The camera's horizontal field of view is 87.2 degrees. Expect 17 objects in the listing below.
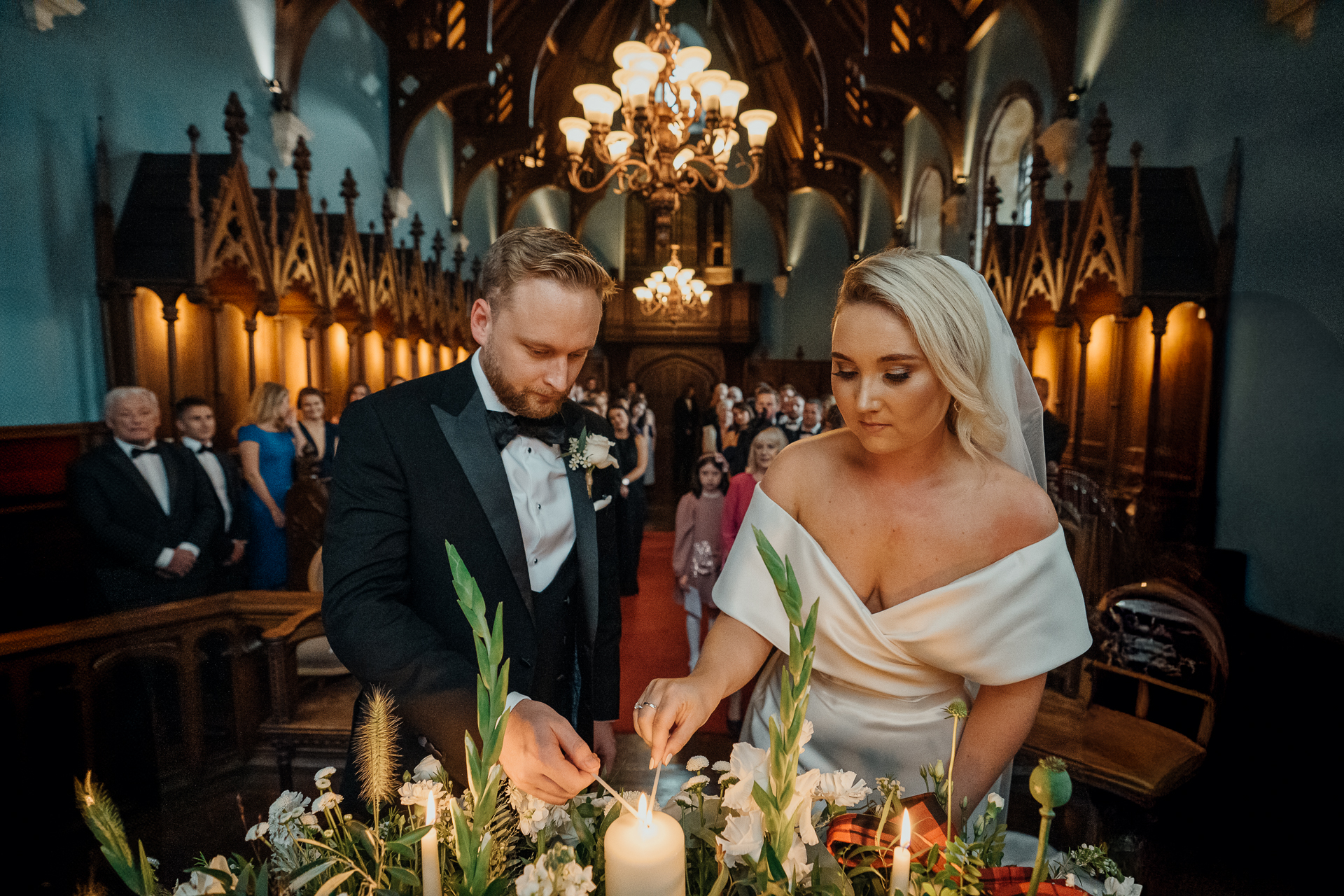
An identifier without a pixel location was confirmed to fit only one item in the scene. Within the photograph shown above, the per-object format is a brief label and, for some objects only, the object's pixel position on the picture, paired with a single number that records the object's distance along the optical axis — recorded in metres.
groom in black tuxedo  1.30
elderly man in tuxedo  3.31
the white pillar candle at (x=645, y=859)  0.67
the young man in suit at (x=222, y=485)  3.96
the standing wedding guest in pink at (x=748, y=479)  3.86
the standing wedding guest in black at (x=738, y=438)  6.51
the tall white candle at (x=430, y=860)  0.69
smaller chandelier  9.09
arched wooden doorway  15.41
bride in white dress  1.21
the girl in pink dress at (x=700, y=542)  4.27
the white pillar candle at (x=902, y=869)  0.68
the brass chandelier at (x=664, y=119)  5.04
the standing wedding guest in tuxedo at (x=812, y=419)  7.66
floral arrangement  0.63
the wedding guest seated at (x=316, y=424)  5.05
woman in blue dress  4.29
